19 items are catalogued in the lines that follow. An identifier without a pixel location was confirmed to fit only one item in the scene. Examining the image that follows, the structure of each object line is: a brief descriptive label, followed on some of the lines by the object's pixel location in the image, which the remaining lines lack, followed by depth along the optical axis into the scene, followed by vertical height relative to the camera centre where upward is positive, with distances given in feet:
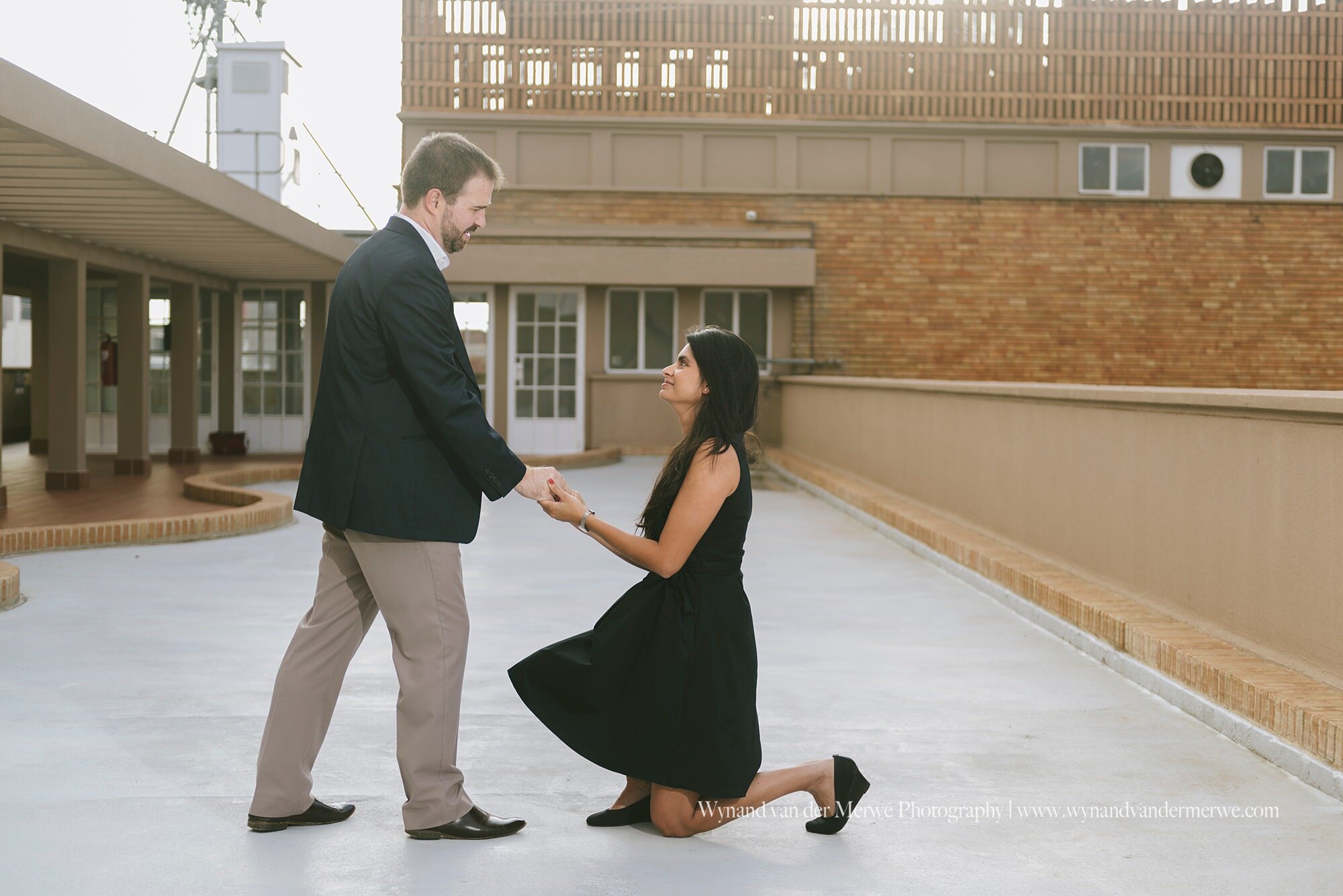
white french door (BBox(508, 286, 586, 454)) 77.56 +0.93
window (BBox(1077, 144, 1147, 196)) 81.05 +12.77
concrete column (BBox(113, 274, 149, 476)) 54.44 +0.34
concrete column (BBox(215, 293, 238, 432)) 69.31 +1.73
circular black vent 81.61 +12.88
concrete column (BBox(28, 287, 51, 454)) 72.54 +0.50
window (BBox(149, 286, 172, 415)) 73.05 +1.41
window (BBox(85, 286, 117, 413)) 71.72 +2.85
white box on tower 86.28 +17.82
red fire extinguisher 69.21 +1.19
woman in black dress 12.29 -2.37
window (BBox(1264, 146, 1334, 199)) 82.28 +12.97
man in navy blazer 11.89 -0.82
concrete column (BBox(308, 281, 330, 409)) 70.03 +3.36
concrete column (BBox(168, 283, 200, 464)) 60.75 +0.45
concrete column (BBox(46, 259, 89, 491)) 48.03 +0.21
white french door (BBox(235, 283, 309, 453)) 73.00 +0.38
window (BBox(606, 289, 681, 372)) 78.18 +3.32
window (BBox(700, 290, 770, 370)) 78.64 +4.33
